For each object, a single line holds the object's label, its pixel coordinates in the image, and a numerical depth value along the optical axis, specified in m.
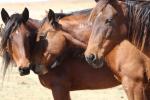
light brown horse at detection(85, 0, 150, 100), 8.18
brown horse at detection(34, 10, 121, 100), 10.40
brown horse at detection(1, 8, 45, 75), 10.04
